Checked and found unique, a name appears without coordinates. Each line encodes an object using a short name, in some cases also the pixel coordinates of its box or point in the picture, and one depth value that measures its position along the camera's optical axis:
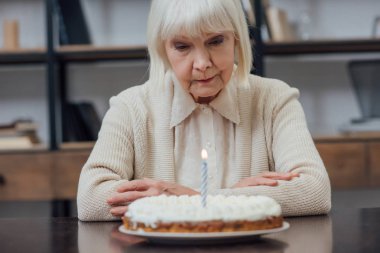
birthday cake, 1.04
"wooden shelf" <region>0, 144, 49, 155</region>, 3.50
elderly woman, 1.67
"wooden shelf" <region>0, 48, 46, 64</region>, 3.59
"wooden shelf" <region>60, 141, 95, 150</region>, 3.50
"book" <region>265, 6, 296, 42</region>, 3.60
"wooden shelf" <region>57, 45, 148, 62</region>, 3.60
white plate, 1.03
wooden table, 1.06
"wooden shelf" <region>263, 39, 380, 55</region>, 3.59
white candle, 1.06
